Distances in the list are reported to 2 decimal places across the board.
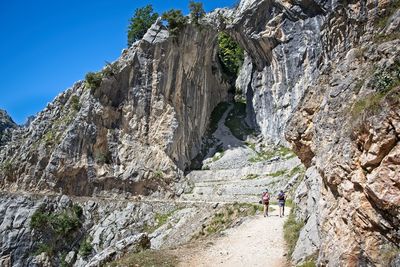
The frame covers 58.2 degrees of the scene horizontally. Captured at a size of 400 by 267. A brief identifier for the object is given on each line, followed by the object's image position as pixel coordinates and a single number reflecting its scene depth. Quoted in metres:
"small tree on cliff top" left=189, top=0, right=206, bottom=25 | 38.56
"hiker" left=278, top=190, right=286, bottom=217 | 18.46
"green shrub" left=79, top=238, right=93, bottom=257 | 28.34
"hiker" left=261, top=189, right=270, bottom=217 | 18.99
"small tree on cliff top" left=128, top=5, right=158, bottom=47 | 49.28
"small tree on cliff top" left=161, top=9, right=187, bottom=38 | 37.19
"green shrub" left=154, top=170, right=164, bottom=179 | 34.69
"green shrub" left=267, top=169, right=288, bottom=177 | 29.09
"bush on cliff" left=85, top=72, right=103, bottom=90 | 36.69
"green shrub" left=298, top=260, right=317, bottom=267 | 10.15
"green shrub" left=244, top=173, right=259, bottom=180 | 30.99
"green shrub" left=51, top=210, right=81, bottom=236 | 30.20
